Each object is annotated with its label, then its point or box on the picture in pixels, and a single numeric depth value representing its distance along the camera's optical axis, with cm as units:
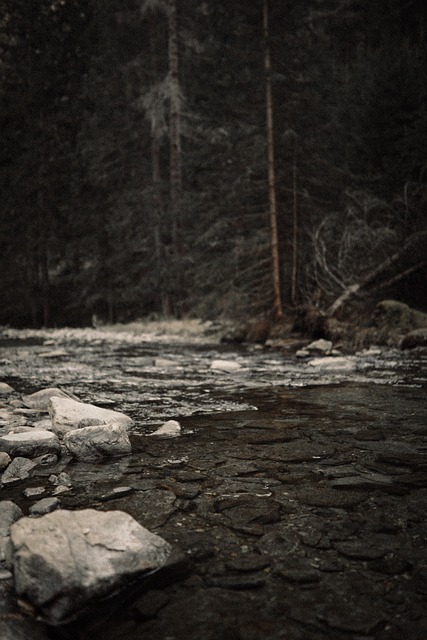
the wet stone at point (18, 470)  255
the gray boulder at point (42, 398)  420
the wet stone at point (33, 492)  234
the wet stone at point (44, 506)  212
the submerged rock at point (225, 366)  696
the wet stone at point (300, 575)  163
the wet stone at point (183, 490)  235
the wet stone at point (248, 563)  171
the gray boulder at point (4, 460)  268
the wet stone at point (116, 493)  232
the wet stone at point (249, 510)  208
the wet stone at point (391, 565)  167
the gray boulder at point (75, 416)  317
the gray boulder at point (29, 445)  287
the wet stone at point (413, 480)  246
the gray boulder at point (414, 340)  880
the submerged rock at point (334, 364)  681
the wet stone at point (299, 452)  291
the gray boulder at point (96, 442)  292
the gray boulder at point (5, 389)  506
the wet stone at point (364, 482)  244
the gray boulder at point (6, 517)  183
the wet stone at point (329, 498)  225
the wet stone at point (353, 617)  139
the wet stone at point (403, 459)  276
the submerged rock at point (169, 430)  343
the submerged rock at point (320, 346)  928
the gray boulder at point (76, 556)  143
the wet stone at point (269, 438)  328
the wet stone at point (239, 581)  161
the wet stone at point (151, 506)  208
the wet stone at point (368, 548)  178
